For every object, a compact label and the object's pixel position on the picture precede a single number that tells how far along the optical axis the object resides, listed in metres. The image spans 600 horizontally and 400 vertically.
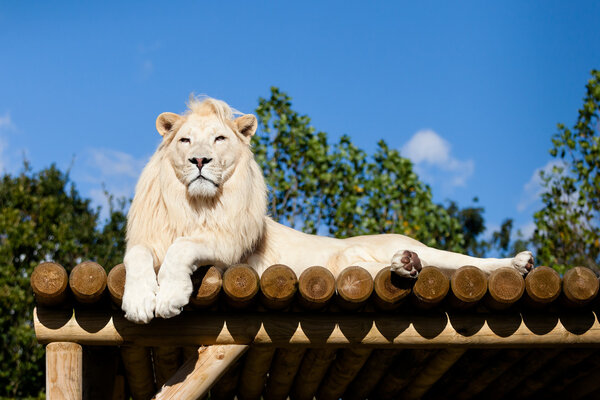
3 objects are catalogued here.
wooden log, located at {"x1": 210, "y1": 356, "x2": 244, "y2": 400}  4.36
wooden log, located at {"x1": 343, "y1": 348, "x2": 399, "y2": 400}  4.13
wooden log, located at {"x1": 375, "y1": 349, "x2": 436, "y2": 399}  4.13
